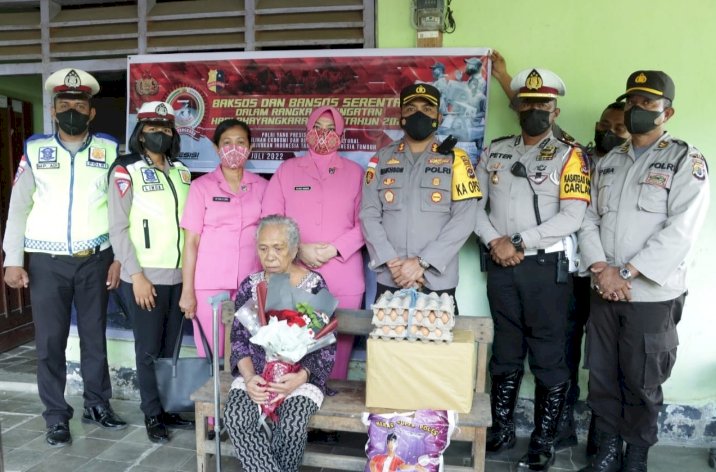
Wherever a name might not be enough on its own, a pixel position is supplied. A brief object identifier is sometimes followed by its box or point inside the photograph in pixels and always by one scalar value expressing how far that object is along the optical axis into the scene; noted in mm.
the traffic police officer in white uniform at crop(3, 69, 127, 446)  3271
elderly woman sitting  2451
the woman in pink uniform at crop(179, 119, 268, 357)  3176
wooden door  5125
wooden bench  2510
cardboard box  2391
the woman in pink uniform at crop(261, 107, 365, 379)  3146
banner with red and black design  3457
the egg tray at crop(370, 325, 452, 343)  2404
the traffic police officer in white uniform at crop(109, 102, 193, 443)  3227
